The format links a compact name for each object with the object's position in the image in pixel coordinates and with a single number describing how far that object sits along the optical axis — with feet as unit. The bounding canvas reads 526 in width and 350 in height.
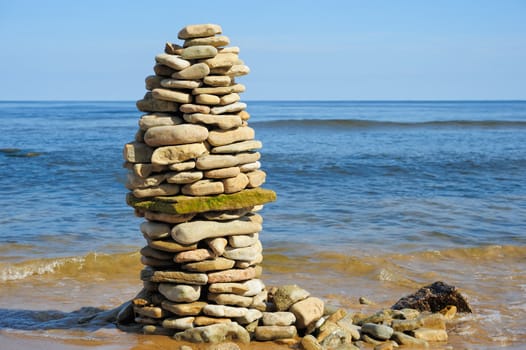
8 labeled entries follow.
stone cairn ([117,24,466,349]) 28.78
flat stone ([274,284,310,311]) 30.55
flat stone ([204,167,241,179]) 29.07
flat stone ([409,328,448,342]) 30.76
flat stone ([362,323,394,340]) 30.07
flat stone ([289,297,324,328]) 29.81
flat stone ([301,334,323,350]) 28.09
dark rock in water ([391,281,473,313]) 34.81
